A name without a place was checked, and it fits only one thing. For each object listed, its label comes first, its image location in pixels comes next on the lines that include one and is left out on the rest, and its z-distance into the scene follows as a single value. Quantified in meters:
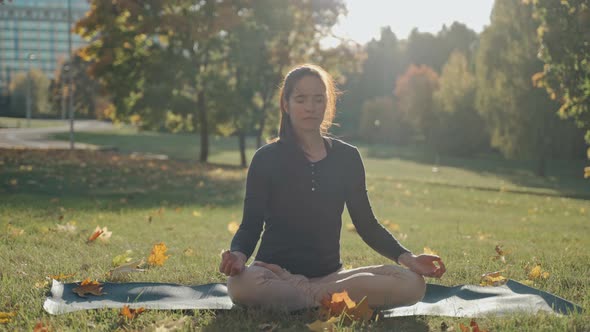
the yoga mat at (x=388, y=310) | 3.69
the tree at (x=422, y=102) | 54.28
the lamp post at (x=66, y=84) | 64.94
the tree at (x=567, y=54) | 11.53
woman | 3.67
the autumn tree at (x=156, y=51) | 19.75
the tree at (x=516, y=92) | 30.48
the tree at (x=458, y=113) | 45.12
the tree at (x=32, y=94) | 71.75
